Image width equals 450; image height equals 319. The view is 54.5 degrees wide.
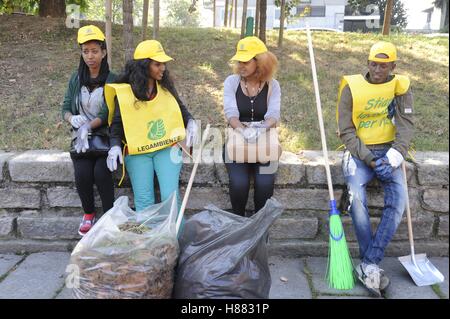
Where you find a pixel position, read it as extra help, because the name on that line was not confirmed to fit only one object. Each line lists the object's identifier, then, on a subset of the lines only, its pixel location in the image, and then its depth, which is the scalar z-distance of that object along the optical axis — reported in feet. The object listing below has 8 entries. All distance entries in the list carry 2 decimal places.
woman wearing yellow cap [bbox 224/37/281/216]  10.39
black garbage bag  8.09
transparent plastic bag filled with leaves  7.70
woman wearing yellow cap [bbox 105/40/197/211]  10.11
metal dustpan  9.73
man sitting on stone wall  9.92
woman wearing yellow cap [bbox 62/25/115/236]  10.36
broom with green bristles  9.65
